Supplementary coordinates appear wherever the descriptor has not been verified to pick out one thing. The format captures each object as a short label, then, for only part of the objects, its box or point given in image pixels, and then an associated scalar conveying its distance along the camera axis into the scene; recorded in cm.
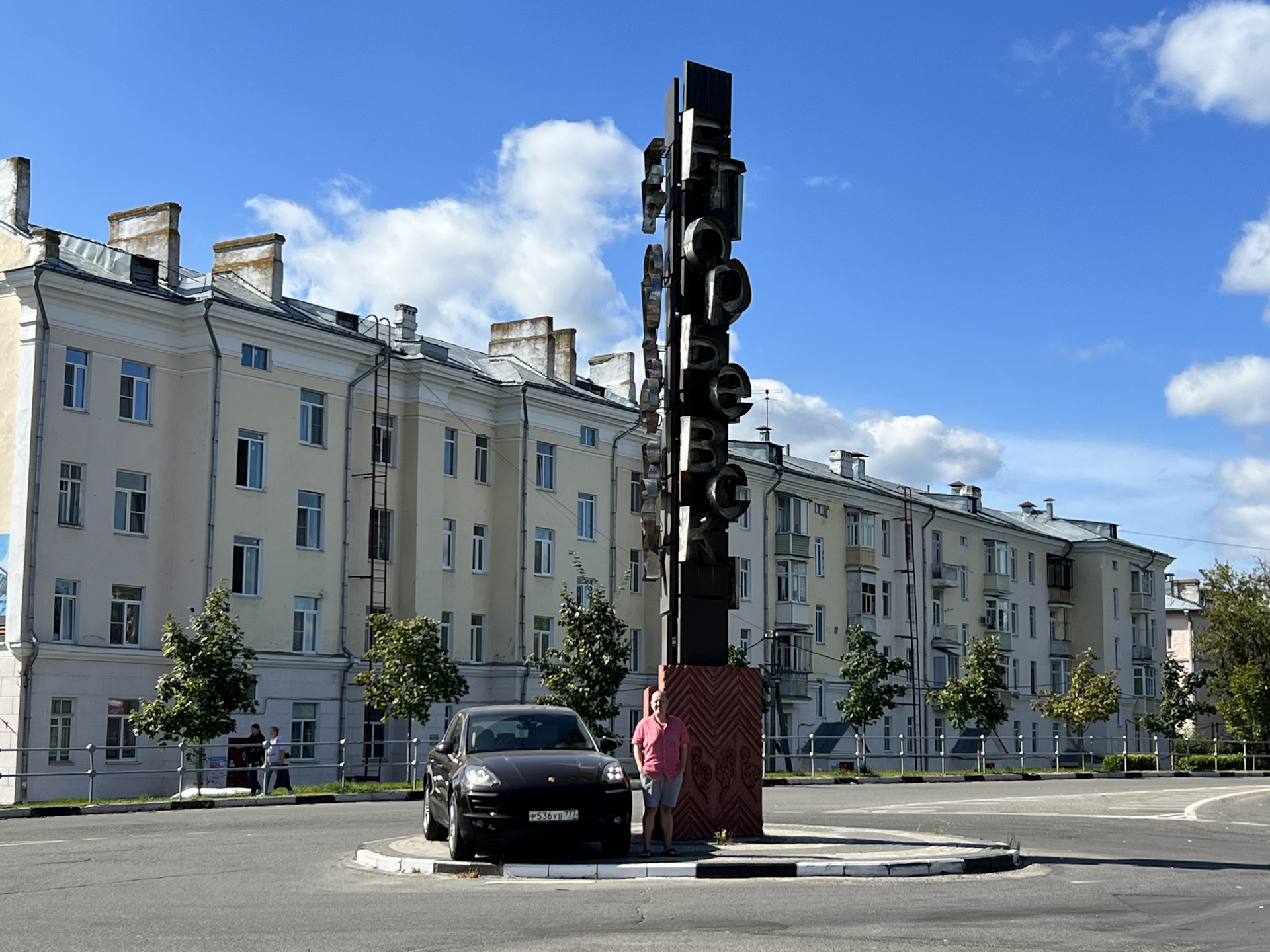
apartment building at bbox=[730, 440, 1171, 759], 6344
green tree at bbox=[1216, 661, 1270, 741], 7244
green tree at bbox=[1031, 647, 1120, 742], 6412
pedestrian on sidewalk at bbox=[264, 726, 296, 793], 3275
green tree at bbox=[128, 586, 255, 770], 3338
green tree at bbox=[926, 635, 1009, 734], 5706
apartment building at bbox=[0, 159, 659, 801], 3762
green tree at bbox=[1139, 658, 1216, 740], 8056
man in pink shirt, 1544
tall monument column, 1667
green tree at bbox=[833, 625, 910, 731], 5694
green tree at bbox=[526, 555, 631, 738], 4488
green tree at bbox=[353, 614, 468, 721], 3941
